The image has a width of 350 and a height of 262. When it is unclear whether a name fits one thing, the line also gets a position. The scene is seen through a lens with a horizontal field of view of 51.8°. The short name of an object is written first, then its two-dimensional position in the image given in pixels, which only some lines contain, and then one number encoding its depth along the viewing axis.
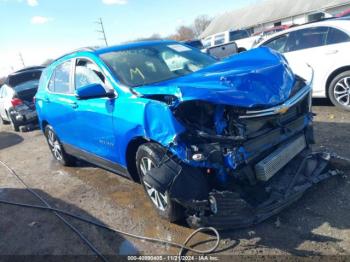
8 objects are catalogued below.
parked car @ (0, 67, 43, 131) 11.38
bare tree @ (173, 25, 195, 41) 88.44
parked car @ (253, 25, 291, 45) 24.94
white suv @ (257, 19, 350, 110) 6.77
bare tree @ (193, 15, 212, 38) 92.70
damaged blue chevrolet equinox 3.33
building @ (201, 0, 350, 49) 41.34
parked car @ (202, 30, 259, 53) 22.27
